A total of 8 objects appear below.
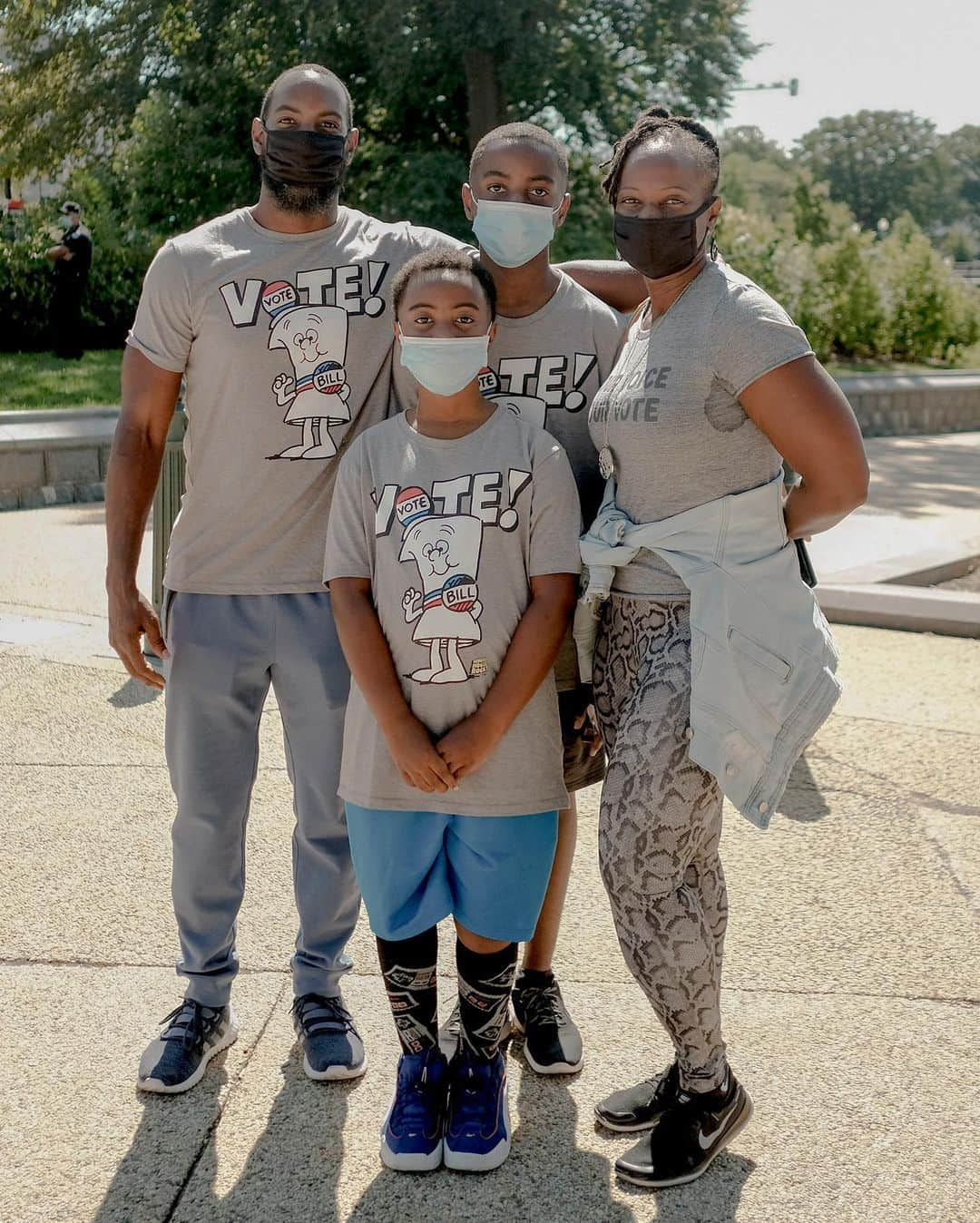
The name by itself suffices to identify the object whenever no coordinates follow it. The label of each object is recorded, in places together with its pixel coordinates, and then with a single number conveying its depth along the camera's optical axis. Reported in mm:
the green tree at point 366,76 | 18969
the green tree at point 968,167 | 131500
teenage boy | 2807
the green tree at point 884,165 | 102875
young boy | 2582
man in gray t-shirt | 2850
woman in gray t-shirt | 2428
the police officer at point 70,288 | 14891
